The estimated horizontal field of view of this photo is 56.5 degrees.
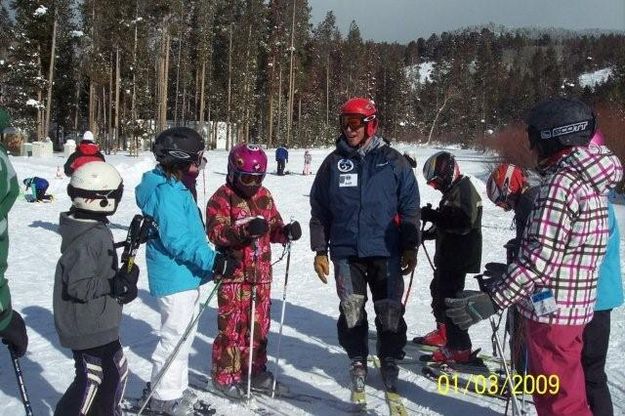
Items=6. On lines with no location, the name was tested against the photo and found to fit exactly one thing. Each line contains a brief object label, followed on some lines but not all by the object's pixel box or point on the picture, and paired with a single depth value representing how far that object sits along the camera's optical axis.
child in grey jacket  2.88
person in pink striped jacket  2.45
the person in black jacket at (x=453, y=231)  4.66
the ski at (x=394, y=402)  3.90
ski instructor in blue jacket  4.14
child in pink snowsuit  4.09
